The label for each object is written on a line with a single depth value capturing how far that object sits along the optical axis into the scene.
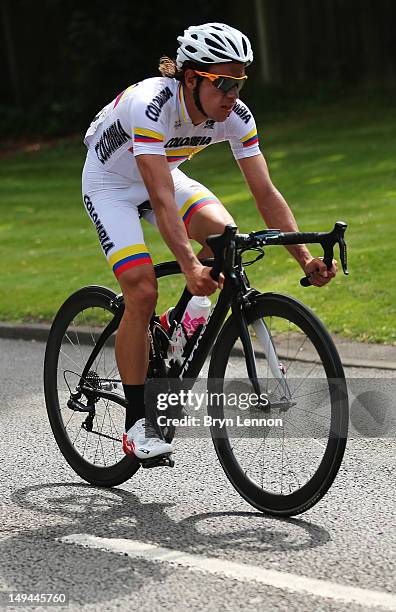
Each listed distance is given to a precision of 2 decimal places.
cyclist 9.86
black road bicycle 9.44
